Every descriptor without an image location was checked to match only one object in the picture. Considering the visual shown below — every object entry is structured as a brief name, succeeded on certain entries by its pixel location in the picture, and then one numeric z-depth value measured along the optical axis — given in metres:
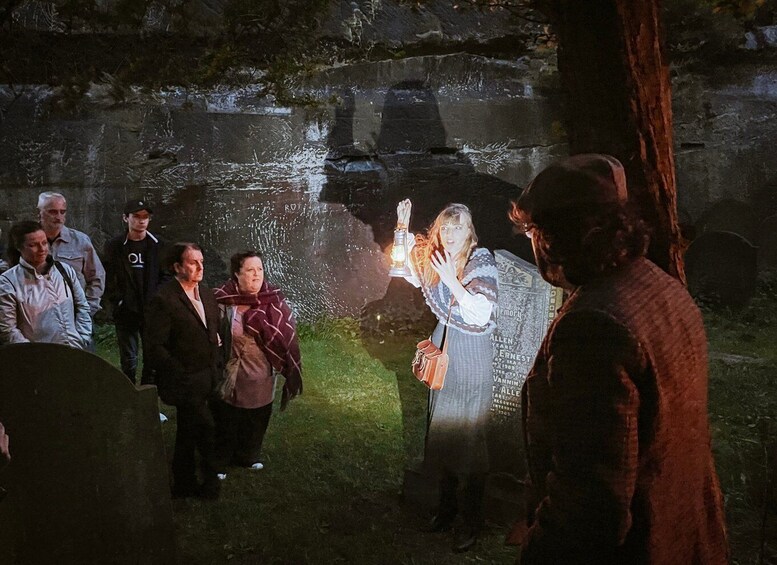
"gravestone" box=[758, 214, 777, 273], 10.42
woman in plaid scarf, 5.16
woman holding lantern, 4.27
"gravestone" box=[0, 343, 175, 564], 3.23
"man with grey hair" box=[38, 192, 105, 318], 5.89
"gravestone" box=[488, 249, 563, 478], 4.45
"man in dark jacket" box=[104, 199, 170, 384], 6.27
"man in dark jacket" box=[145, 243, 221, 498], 4.76
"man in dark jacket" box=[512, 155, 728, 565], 1.69
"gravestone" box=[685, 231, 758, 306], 9.93
